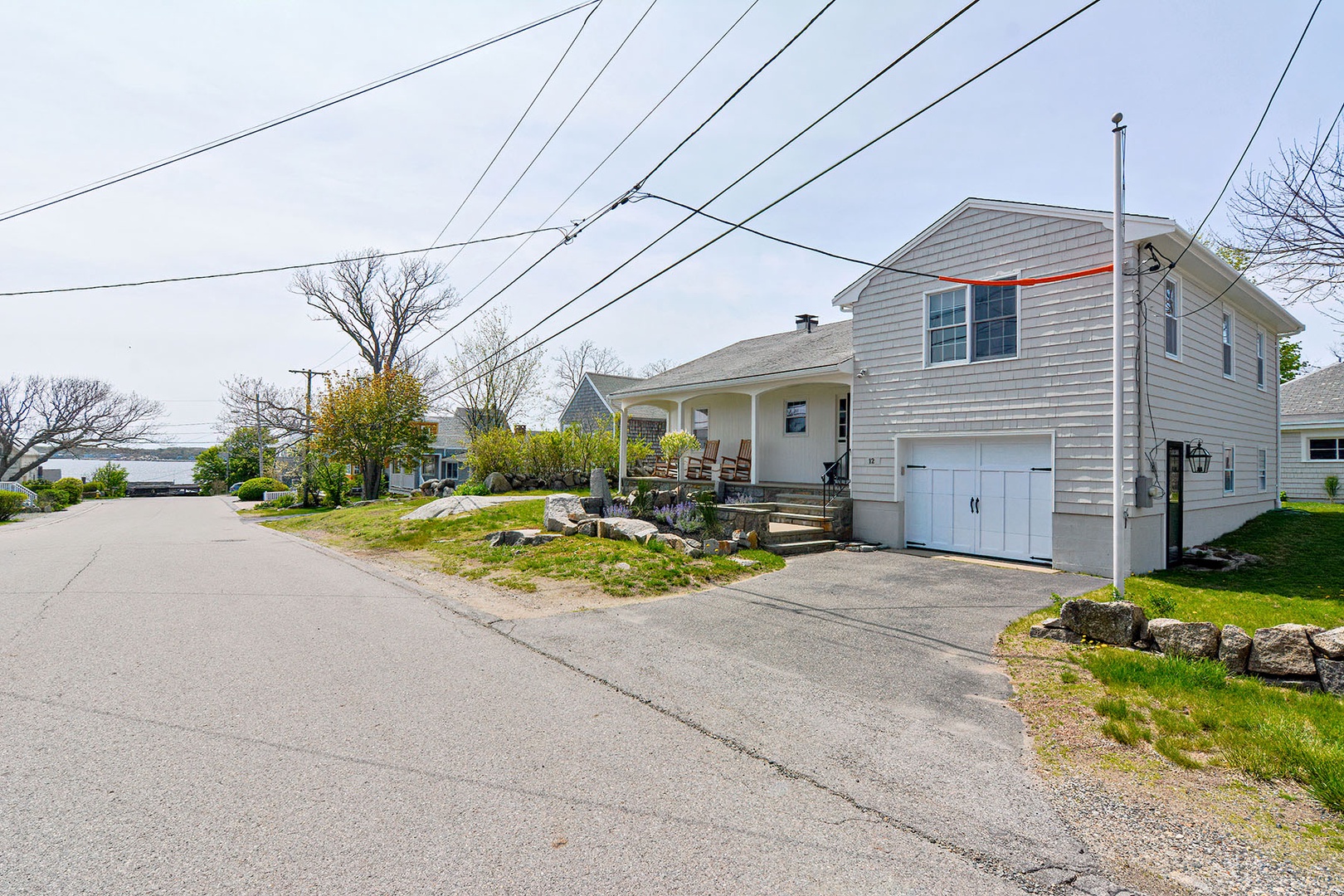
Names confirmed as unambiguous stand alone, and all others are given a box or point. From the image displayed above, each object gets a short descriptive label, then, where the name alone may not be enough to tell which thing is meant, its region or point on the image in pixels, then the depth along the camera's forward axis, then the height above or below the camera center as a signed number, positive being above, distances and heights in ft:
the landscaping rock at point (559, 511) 47.19 -3.51
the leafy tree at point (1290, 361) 108.06 +16.24
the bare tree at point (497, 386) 110.52 +11.68
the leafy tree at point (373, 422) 92.84 +4.86
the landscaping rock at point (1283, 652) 17.85 -4.81
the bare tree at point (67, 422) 141.28 +7.17
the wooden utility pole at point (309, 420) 106.01 +6.71
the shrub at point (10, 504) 86.17 -5.97
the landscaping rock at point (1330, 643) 17.28 -4.42
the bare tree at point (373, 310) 130.52 +28.09
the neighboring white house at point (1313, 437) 70.85 +2.88
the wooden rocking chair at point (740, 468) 62.54 -0.60
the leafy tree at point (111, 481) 157.99 -5.42
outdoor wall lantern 41.14 +0.45
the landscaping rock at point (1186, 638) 19.66 -4.94
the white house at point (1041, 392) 35.88 +4.11
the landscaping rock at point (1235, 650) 18.86 -4.99
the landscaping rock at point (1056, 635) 22.94 -5.65
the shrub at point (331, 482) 101.96 -3.49
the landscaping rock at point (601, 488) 52.80 -2.11
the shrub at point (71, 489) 124.98 -5.84
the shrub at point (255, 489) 131.54 -5.74
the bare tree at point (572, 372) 177.34 +22.61
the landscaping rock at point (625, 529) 41.98 -4.18
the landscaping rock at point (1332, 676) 17.15 -5.16
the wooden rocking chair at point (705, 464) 65.87 -0.25
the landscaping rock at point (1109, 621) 21.57 -4.91
